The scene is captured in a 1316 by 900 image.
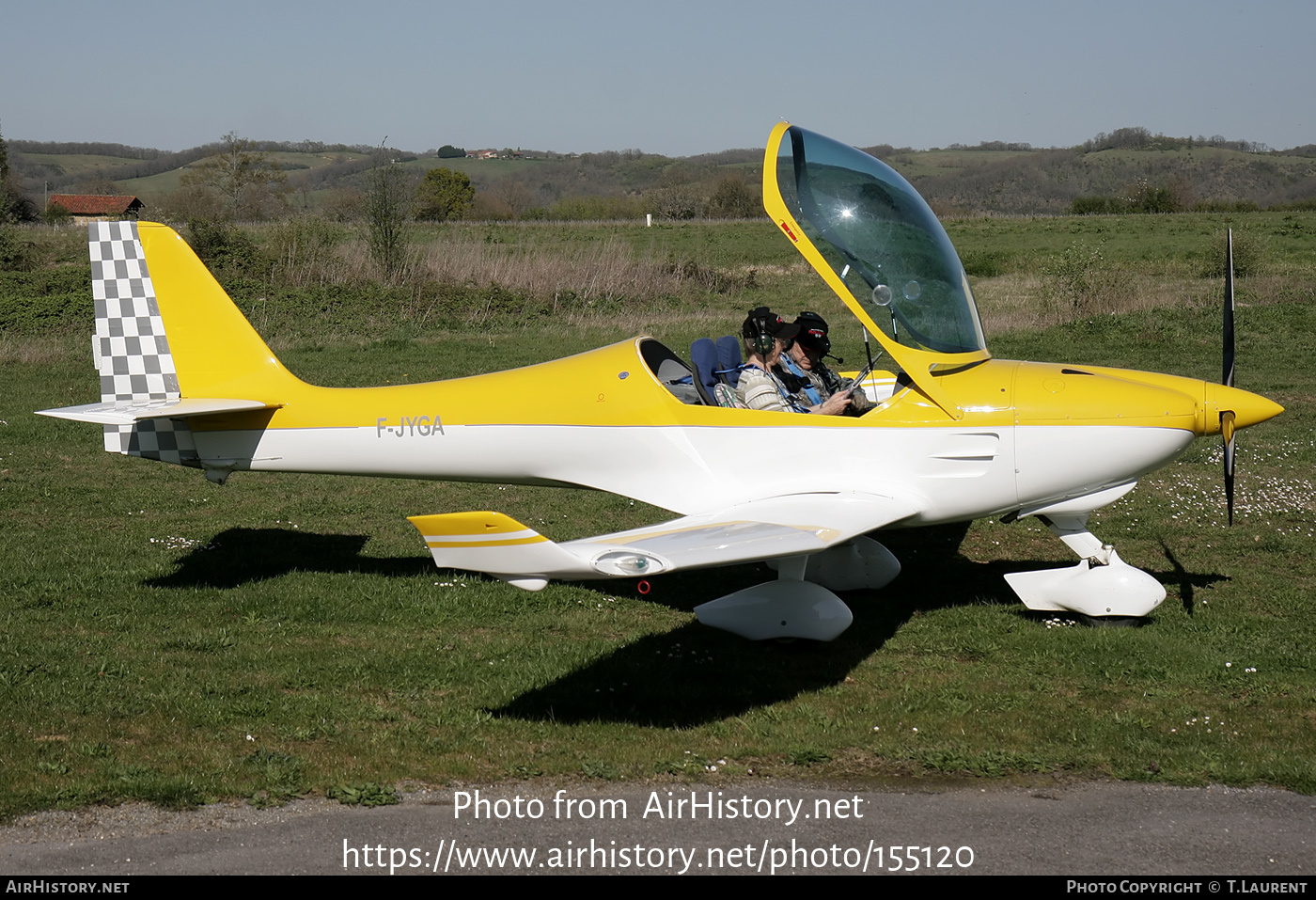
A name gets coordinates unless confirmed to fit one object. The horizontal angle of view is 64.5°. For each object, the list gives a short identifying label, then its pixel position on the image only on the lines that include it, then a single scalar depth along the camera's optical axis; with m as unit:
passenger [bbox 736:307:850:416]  6.95
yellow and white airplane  6.35
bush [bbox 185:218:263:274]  26.11
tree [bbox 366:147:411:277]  25.59
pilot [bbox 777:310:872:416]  7.50
